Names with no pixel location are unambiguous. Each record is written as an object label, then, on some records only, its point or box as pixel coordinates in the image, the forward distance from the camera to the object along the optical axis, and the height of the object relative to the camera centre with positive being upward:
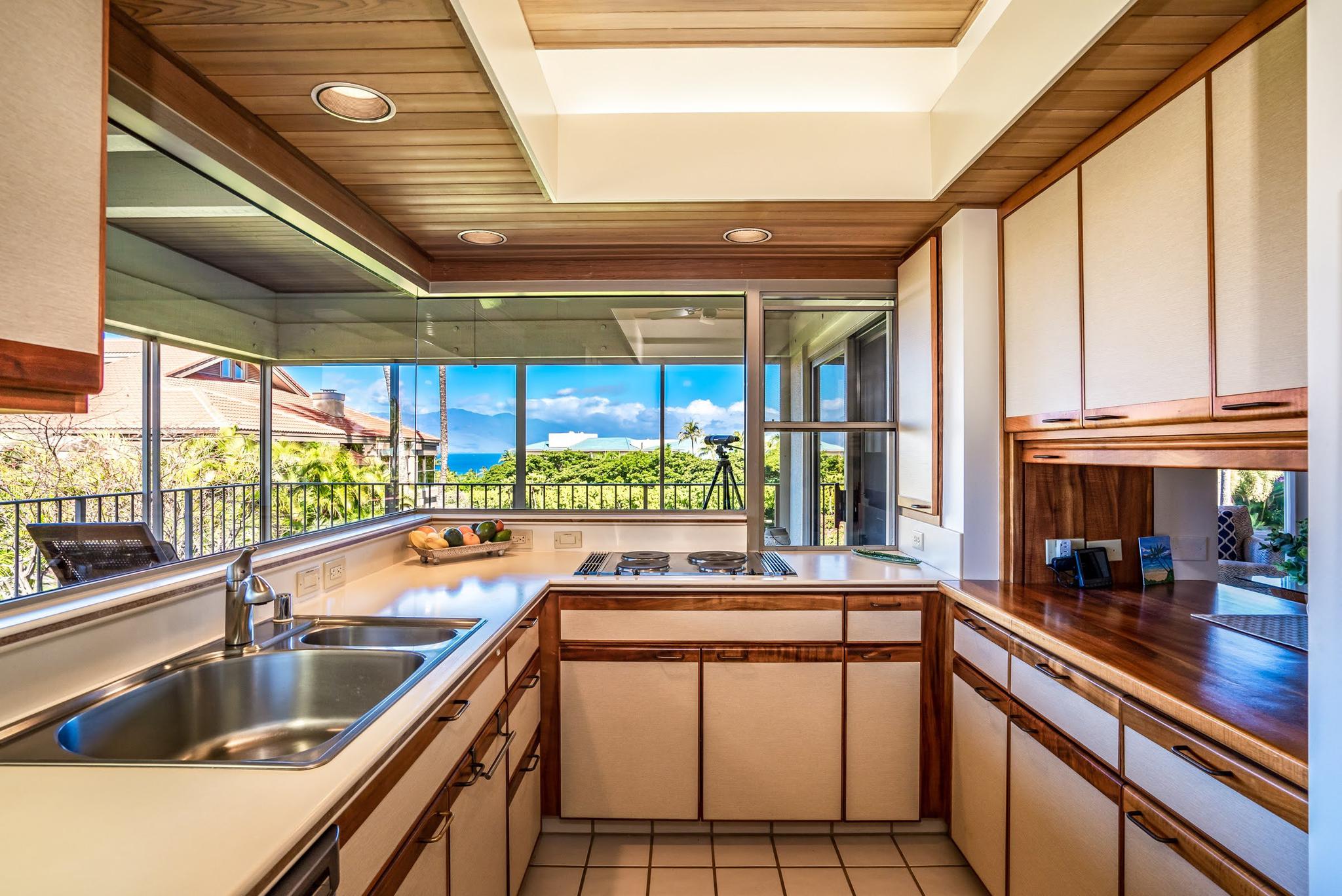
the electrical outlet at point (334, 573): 2.12 -0.39
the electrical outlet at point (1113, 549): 2.23 -0.31
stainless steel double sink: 1.24 -0.51
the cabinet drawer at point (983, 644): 1.88 -0.57
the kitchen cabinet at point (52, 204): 0.85 +0.34
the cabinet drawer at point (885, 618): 2.32 -0.56
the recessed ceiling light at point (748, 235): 2.49 +0.84
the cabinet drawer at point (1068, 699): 1.41 -0.57
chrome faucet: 1.49 -0.32
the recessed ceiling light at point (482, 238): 2.55 +0.84
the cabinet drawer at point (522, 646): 1.87 -0.58
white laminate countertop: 0.70 -0.44
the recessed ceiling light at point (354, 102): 1.53 +0.83
